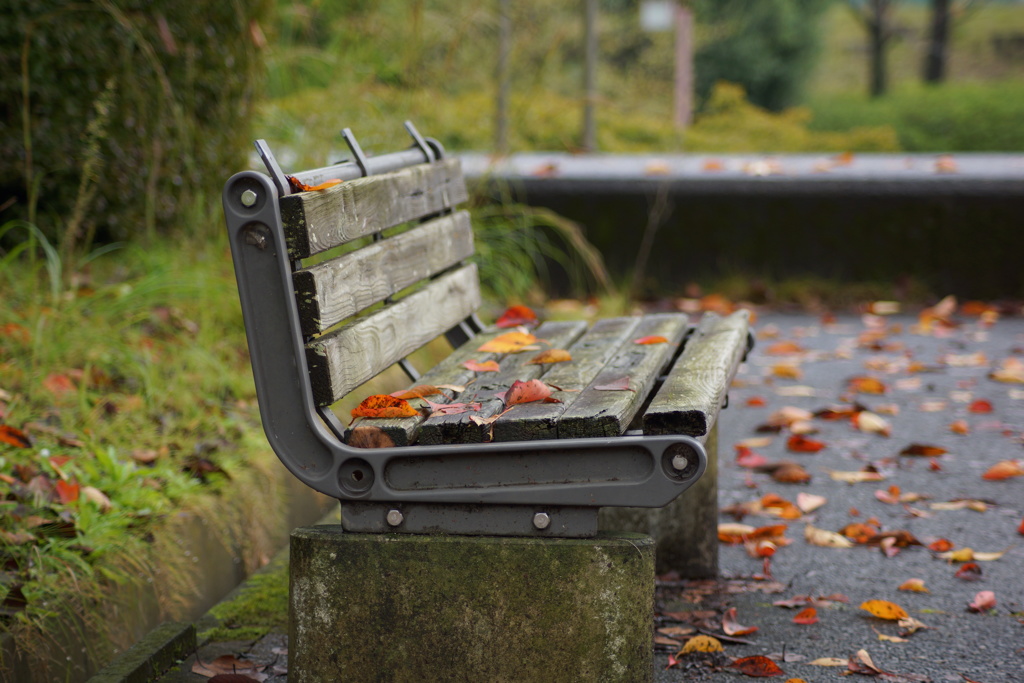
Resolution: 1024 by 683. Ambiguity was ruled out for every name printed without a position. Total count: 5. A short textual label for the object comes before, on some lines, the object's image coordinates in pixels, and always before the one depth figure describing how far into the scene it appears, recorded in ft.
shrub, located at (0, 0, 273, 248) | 15.79
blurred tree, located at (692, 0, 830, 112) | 71.86
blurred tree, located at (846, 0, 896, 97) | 83.86
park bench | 10.38
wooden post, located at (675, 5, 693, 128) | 54.09
